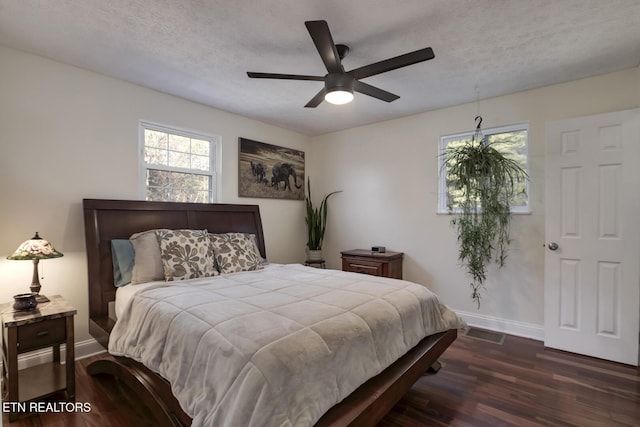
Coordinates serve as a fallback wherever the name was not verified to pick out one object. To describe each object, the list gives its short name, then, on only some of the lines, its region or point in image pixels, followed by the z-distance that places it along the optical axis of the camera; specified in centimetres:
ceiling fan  179
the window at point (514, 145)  321
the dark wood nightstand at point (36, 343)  189
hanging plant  314
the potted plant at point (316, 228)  464
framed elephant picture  400
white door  261
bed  151
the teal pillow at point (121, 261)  259
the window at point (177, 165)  319
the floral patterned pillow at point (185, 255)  254
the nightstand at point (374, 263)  367
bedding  125
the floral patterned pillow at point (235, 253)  288
